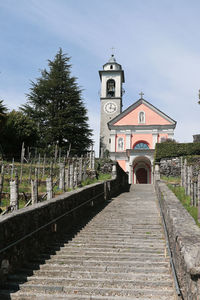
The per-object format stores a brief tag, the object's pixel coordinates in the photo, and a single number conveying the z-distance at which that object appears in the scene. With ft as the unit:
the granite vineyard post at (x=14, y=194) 26.94
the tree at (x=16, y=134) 101.86
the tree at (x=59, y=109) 119.34
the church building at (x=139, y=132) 118.73
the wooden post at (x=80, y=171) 51.98
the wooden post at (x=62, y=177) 41.18
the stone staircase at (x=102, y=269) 14.94
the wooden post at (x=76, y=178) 47.42
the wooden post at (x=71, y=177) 44.69
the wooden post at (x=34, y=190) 28.95
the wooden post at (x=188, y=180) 37.06
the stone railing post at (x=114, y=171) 66.12
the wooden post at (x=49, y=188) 31.30
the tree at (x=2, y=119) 86.12
